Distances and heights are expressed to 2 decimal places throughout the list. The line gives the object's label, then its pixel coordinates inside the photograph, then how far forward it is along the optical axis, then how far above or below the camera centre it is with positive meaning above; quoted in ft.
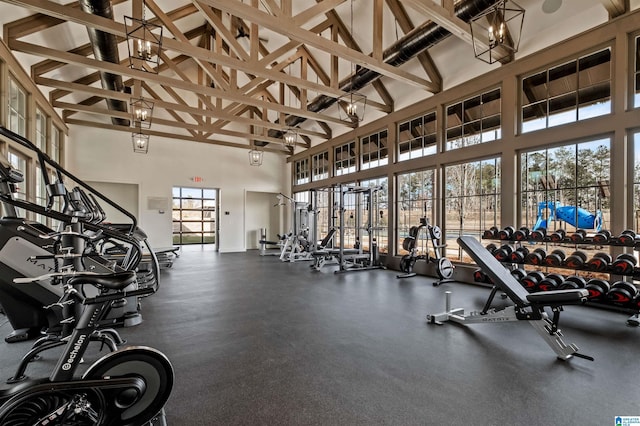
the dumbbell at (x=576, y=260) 12.57 -1.96
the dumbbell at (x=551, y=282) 12.26 -2.83
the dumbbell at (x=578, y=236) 12.76 -0.94
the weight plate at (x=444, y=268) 18.26 -3.35
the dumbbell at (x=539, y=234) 13.87 -0.92
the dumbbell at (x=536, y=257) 13.82 -1.99
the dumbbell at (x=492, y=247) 15.35 -1.76
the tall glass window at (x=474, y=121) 17.93 +6.08
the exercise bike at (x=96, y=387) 4.65 -2.87
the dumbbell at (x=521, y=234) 14.38 -0.96
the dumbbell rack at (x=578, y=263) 11.10 -2.10
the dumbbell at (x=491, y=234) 15.69 -1.02
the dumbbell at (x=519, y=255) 14.34 -1.96
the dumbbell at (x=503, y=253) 14.82 -1.94
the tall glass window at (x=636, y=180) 12.69 +1.49
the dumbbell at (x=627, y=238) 11.25 -0.89
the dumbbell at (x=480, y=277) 15.23 -3.23
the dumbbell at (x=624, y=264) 11.34 -1.93
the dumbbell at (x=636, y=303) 10.62 -3.19
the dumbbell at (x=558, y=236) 13.35 -0.96
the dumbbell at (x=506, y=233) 14.97 -0.95
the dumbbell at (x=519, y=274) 13.52 -2.73
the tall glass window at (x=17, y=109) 15.93 +6.08
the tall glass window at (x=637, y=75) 12.76 +6.05
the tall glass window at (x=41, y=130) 20.80 +6.26
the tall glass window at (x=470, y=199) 18.11 +1.01
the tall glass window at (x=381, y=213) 25.34 +0.15
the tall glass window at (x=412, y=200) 21.91 +1.14
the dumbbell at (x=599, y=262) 11.98 -1.94
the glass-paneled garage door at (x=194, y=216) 50.52 -0.22
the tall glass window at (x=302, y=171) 37.35 +5.65
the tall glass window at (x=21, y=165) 16.28 +2.91
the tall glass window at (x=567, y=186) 13.84 +1.45
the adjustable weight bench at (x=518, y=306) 8.29 -2.83
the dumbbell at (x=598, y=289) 11.26 -2.85
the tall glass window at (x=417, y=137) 21.75 +6.02
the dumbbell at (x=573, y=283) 11.69 -2.73
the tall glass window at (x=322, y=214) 35.12 +0.03
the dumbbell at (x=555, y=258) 13.24 -1.99
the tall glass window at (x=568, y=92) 13.82 +6.21
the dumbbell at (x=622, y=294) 10.75 -2.91
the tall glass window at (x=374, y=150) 25.76 +5.90
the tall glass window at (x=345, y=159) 29.86 +5.85
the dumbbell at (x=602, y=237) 11.96 -0.92
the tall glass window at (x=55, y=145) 23.76 +5.95
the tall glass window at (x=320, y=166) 33.83 +5.77
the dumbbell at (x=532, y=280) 12.91 -2.89
